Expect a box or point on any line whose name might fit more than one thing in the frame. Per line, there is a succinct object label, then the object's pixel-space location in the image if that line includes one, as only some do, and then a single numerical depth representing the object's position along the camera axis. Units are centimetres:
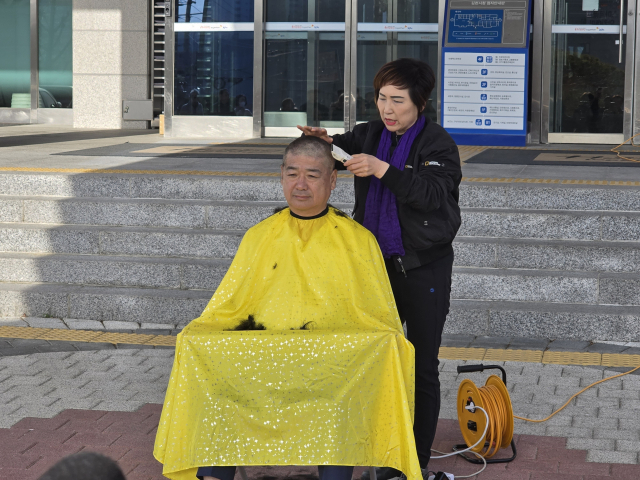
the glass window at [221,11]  1253
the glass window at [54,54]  1622
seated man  270
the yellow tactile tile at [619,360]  478
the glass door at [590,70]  1139
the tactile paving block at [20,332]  542
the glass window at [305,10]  1236
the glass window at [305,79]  1236
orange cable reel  346
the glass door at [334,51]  1219
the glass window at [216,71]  1256
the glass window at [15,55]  1655
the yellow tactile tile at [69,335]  537
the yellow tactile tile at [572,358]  481
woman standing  303
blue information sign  1038
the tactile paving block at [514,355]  486
